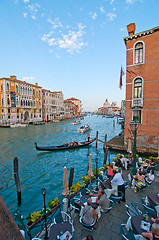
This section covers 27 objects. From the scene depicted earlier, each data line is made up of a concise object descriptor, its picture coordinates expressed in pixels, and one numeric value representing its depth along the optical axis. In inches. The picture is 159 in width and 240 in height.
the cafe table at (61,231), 133.3
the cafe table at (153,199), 174.9
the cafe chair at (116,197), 198.3
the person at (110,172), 264.0
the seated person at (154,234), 111.9
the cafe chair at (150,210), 169.5
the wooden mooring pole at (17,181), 304.3
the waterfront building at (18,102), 1620.3
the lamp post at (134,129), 285.9
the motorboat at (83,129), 1345.0
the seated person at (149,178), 251.3
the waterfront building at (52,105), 2372.0
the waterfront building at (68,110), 3255.7
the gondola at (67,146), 668.1
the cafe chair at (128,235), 131.3
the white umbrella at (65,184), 226.7
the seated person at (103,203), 176.9
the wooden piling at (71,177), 279.1
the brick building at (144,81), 504.4
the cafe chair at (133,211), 162.2
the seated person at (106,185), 216.4
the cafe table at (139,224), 133.5
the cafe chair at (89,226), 149.9
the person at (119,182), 205.0
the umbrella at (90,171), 283.3
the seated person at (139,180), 232.3
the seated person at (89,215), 152.5
